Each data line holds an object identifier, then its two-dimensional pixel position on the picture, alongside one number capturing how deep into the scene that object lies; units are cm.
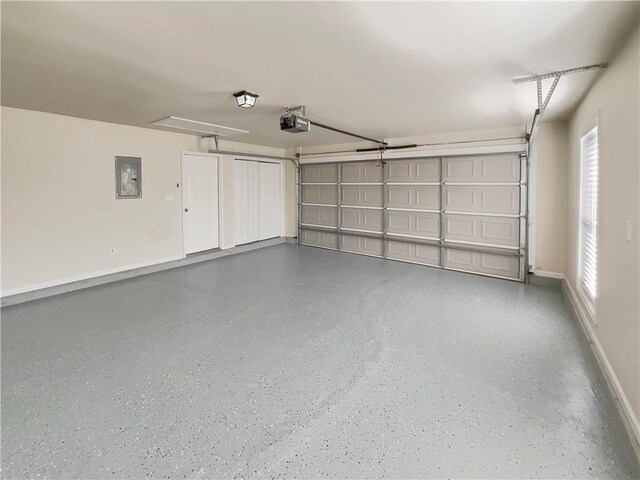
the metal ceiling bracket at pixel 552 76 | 260
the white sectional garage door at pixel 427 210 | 509
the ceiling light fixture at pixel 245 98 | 327
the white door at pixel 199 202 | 596
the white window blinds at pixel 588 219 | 307
